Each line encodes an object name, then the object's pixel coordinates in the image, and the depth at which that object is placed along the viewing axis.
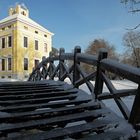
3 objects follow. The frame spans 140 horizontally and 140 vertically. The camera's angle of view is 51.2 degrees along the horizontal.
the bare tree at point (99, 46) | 25.58
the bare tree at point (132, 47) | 23.22
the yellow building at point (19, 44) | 20.45
